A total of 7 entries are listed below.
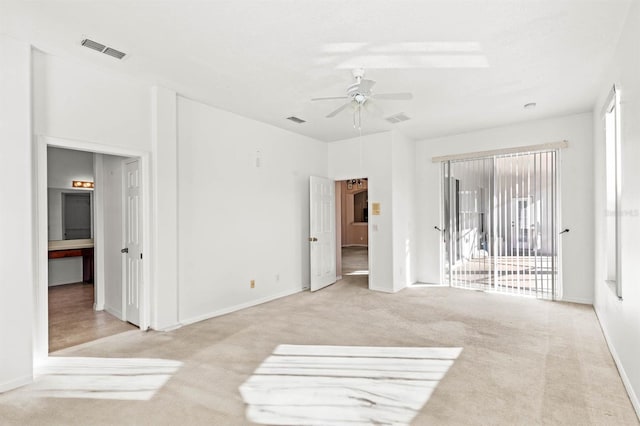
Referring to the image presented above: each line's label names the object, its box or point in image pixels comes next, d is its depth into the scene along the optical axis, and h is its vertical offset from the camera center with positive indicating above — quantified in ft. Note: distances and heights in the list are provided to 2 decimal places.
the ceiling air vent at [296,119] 16.75 +4.80
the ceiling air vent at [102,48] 9.61 +4.99
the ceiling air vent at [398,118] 16.49 +4.80
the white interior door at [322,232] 19.49 -1.12
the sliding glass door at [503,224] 17.17 -0.67
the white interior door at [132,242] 13.17 -1.08
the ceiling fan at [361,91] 10.89 +4.05
